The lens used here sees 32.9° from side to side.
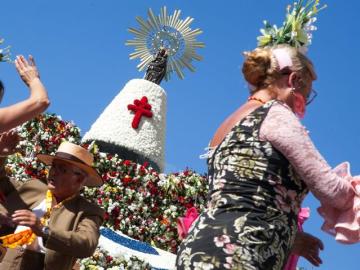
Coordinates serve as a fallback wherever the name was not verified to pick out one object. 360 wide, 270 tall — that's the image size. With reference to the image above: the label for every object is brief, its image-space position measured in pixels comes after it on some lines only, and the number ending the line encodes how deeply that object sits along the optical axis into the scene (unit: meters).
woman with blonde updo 2.21
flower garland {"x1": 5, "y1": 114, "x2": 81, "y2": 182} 11.30
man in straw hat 3.67
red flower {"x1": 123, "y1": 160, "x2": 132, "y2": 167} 12.59
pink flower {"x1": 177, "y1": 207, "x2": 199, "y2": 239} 2.84
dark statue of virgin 18.56
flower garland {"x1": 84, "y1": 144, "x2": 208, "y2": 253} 11.73
